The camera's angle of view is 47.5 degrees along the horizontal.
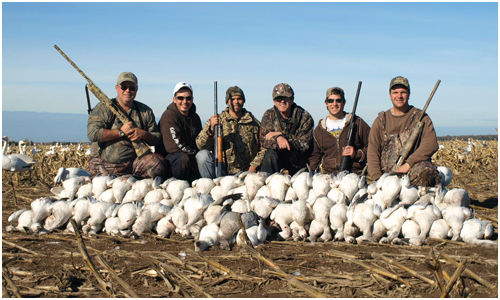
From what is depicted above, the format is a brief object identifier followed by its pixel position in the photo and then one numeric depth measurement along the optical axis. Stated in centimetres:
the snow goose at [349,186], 541
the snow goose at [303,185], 554
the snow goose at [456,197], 521
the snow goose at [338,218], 508
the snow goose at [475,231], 491
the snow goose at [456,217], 499
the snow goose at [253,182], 572
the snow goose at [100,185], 603
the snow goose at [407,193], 525
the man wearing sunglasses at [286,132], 703
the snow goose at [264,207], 530
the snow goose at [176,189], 577
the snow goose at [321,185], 545
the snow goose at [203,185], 578
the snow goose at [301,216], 515
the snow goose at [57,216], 573
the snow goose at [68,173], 716
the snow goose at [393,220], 501
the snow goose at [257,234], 495
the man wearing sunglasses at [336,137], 703
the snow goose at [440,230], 500
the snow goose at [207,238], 482
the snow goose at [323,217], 512
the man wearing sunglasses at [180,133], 689
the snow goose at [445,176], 640
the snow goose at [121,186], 594
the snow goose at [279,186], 560
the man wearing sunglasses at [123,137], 669
